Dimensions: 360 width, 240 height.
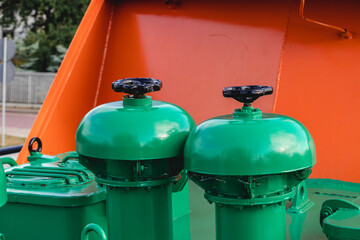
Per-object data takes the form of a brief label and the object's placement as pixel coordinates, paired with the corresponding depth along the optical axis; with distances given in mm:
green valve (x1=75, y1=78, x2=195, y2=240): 2551
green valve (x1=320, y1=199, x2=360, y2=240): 2580
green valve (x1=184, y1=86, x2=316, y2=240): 2363
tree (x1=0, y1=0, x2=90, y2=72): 27973
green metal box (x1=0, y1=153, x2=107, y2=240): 2961
